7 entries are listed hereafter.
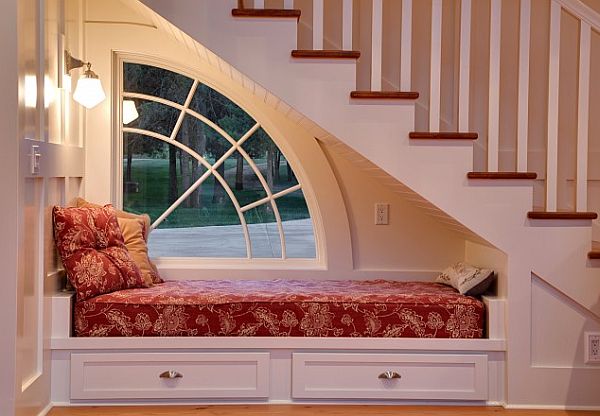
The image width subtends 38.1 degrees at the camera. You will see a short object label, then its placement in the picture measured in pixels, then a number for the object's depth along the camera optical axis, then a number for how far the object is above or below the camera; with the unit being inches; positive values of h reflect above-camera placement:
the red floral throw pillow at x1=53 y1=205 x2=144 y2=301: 148.5 -10.0
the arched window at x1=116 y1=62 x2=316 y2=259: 182.9 +4.4
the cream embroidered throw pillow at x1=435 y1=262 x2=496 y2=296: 153.6 -14.5
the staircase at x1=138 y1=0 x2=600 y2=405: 141.3 +12.0
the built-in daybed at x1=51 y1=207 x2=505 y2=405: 147.7 -25.4
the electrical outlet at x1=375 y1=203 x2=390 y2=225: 181.9 -3.2
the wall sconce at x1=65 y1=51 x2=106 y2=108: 156.8 +19.6
